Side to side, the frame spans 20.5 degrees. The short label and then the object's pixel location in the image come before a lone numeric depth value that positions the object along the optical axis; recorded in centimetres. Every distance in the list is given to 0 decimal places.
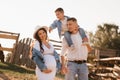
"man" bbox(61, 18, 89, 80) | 564
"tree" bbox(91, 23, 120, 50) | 2464
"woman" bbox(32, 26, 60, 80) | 488
